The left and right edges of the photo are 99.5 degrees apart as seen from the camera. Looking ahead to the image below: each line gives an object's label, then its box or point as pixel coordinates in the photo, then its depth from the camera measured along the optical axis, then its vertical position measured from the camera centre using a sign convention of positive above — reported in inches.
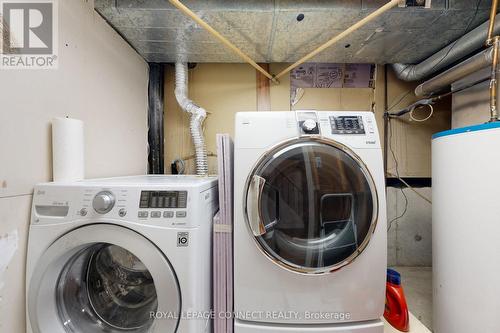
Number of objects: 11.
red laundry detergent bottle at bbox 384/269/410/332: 42.9 -29.3
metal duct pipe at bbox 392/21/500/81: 50.6 +30.3
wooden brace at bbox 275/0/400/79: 39.8 +29.5
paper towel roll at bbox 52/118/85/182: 38.4 +3.3
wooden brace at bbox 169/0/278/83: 40.1 +29.9
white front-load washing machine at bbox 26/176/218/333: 32.5 -11.8
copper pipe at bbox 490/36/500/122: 42.8 +19.6
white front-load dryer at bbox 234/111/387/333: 38.9 -13.2
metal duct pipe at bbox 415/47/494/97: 48.2 +24.2
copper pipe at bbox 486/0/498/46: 41.7 +29.2
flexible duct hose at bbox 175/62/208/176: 69.2 +16.8
